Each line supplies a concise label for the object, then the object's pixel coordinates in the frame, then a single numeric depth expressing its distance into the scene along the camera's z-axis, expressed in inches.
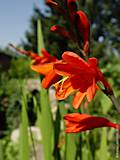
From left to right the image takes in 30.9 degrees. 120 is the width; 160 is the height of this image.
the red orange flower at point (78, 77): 5.9
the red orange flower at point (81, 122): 6.3
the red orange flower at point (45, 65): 6.5
